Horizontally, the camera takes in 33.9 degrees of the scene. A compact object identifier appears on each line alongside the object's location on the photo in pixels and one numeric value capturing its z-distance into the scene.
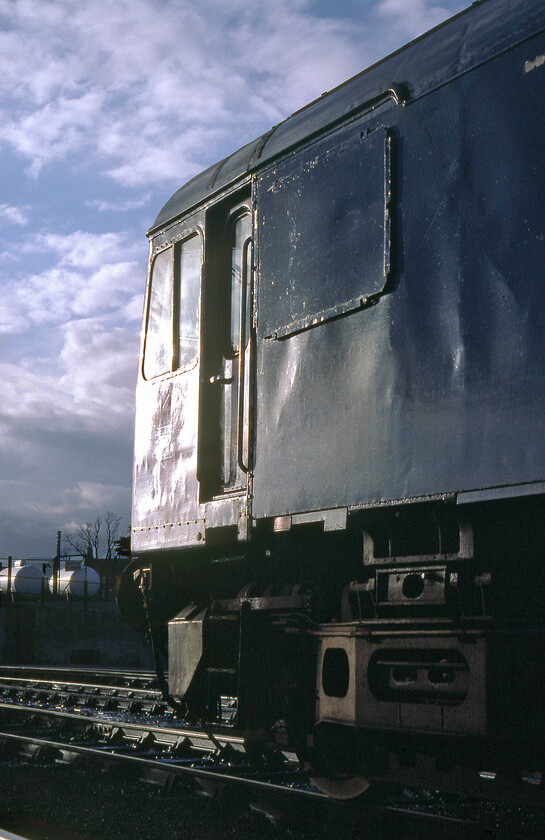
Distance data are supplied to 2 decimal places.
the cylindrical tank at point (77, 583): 39.12
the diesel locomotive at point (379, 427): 3.95
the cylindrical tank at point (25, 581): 36.41
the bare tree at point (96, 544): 80.31
